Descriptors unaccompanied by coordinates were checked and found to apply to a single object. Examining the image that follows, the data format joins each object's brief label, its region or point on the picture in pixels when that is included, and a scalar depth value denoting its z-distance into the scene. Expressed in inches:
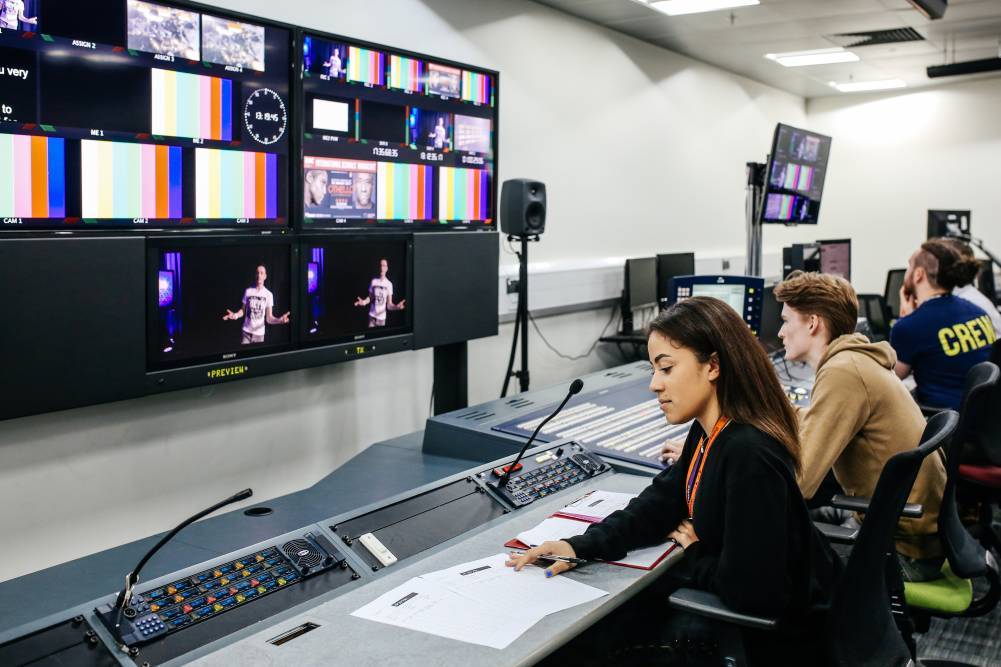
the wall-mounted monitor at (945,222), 263.6
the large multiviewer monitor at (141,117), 86.4
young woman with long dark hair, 60.4
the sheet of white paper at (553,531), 68.1
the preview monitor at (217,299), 97.5
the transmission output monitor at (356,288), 114.2
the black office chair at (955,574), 84.4
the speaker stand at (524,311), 149.5
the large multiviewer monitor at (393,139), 113.1
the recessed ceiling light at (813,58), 252.4
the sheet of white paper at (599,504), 74.4
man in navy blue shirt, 137.4
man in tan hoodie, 85.6
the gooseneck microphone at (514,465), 79.7
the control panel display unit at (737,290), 133.6
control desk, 50.3
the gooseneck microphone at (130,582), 51.9
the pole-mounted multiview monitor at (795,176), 173.9
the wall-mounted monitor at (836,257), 221.5
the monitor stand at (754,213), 177.0
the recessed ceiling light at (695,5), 186.1
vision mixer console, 95.0
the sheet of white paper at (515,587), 57.4
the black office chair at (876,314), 226.1
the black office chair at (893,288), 247.3
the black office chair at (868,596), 61.9
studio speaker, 143.6
